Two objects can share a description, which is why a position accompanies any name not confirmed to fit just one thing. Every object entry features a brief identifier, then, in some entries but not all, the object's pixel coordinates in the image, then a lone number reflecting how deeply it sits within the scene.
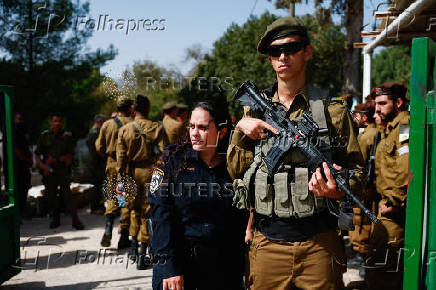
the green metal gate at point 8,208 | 3.99
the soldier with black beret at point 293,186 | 2.12
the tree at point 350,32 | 8.82
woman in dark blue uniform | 2.38
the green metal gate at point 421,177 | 1.97
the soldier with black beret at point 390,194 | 3.46
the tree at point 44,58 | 12.55
